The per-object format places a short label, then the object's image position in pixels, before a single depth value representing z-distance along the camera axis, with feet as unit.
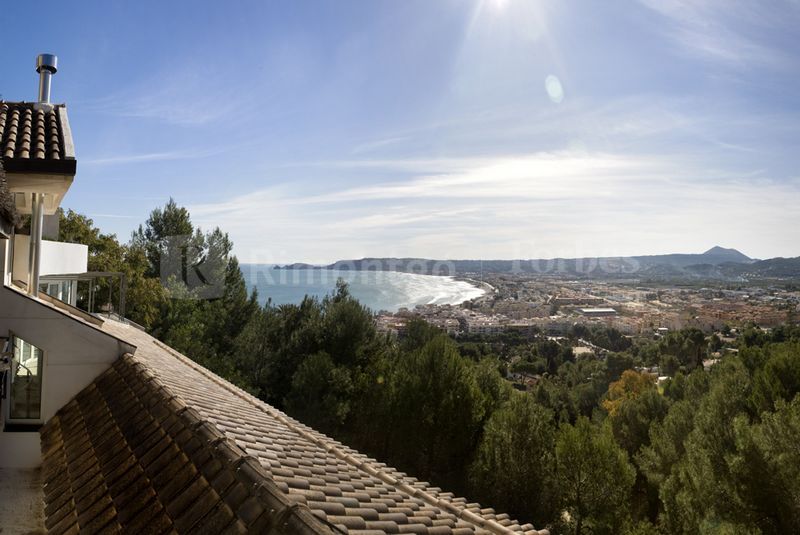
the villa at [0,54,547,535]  6.39
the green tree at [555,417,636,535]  37.19
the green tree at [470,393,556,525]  41.09
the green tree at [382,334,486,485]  49.34
